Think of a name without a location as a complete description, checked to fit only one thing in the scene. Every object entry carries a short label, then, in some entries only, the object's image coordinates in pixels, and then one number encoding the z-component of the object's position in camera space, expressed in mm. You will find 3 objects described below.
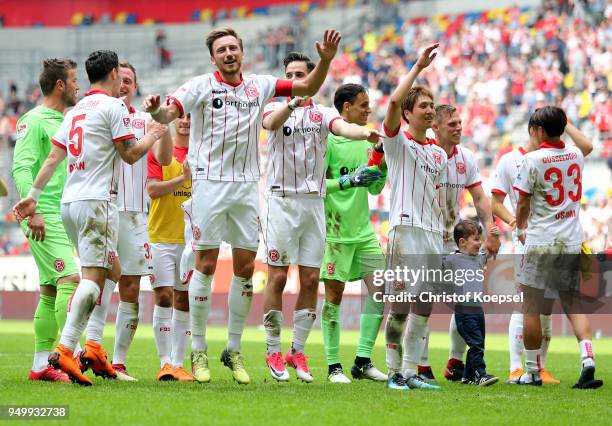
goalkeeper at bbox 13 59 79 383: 17922
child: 19141
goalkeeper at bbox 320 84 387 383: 19922
